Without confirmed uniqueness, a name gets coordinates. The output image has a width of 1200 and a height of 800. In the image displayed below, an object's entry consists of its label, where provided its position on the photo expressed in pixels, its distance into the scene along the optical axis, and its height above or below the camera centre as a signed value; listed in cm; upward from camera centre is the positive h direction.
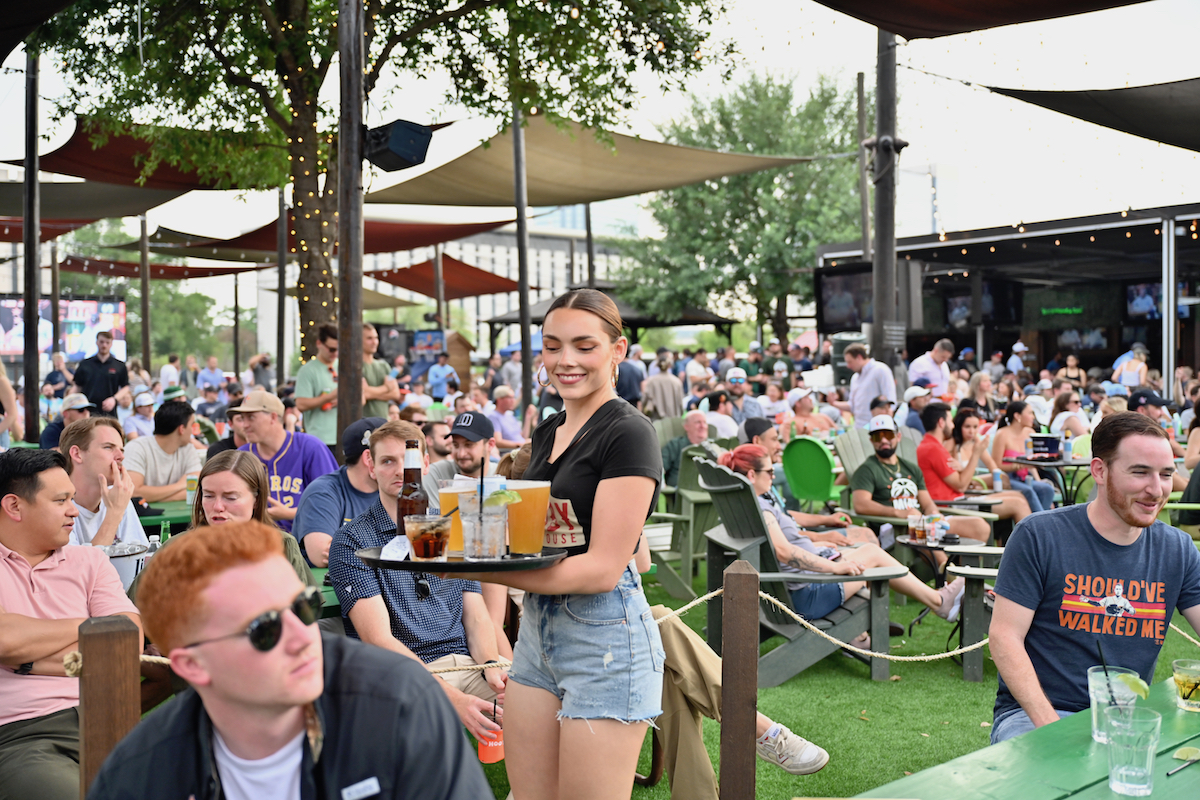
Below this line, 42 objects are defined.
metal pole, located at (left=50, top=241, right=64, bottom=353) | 1798 +193
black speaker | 600 +141
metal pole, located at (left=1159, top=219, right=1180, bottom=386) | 1384 +98
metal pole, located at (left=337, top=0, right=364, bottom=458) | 590 +97
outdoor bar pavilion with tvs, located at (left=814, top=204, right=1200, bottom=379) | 1551 +195
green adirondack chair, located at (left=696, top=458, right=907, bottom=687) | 474 -103
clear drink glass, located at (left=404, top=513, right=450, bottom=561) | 183 -28
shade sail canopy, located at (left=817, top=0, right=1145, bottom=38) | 526 +196
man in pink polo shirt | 250 -62
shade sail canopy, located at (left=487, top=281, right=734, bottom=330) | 2319 +160
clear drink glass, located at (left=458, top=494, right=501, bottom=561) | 179 -26
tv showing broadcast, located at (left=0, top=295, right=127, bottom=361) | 2638 +163
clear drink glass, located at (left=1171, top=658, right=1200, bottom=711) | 230 -69
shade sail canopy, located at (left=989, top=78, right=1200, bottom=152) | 612 +169
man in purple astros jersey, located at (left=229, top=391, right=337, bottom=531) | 516 -36
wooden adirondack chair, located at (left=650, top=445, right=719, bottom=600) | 631 -101
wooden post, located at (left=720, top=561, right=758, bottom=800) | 249 -74
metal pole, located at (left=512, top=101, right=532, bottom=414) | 1052 +133
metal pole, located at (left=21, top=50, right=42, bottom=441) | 894 +122
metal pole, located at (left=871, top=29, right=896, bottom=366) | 1013 +192
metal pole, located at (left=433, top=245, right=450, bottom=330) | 2366 +237
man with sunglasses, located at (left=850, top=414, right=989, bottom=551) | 637 -68
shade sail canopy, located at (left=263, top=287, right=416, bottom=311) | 2915 +240
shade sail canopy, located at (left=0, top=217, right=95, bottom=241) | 1525 +241
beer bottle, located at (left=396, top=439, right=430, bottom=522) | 301 -32
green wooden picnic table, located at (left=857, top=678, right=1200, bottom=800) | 182 -73
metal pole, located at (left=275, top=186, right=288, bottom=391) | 1412 +146
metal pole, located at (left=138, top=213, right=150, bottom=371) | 1888 +189
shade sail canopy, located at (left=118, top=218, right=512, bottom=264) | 1645 +245
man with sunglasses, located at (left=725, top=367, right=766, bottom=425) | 1128 -20
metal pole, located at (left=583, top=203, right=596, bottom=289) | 2245 +309
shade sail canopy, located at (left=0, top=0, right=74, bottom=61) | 452 +167
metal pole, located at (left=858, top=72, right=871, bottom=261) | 1900 +395
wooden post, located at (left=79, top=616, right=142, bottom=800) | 198 -59
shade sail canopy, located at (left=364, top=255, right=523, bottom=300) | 2572 +271
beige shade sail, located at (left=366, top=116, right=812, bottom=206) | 1084 +243
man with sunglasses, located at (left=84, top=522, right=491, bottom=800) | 122 -40
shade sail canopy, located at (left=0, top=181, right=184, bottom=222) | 1177 +222
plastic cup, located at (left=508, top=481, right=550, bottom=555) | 181 -25
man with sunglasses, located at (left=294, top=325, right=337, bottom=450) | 694 -7
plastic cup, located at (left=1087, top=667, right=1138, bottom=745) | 202 -63
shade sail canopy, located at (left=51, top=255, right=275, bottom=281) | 2260 +270
